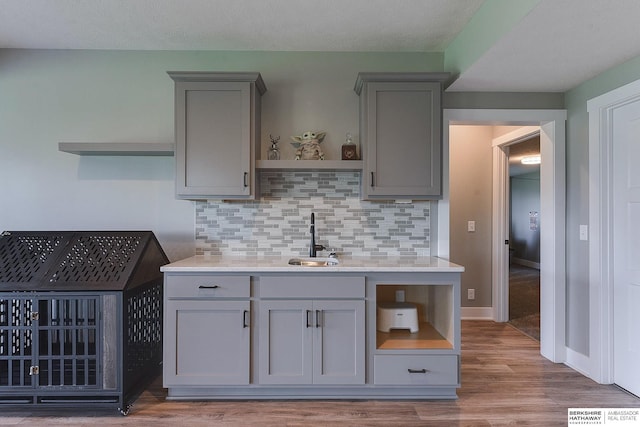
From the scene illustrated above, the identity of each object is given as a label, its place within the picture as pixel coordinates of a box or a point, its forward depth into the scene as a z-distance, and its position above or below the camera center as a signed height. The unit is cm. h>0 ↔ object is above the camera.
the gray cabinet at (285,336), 239 -74
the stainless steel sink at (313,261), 284 -33
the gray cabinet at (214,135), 269 +56
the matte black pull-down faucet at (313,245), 289 -21
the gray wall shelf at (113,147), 272 +48
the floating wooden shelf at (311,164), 276 +37
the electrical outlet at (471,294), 436 -86
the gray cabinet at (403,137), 272 +56
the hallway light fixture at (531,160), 674 +102
